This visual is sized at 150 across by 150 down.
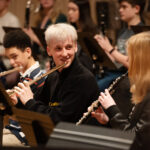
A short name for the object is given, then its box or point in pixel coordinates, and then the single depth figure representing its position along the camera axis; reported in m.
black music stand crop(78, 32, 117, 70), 6.79
